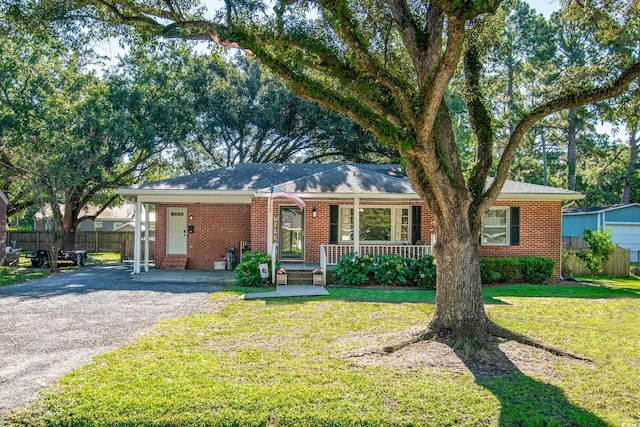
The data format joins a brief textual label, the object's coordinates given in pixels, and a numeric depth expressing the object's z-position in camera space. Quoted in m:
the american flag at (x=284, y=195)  11.92
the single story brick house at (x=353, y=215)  13.82
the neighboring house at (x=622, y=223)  21.91
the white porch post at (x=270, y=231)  12.55
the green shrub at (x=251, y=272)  12.22
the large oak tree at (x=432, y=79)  5.66
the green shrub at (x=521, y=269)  13.33
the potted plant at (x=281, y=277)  12.33
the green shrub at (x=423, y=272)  12.44
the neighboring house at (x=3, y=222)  19.01
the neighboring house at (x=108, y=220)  38.72
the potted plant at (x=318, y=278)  12.48
